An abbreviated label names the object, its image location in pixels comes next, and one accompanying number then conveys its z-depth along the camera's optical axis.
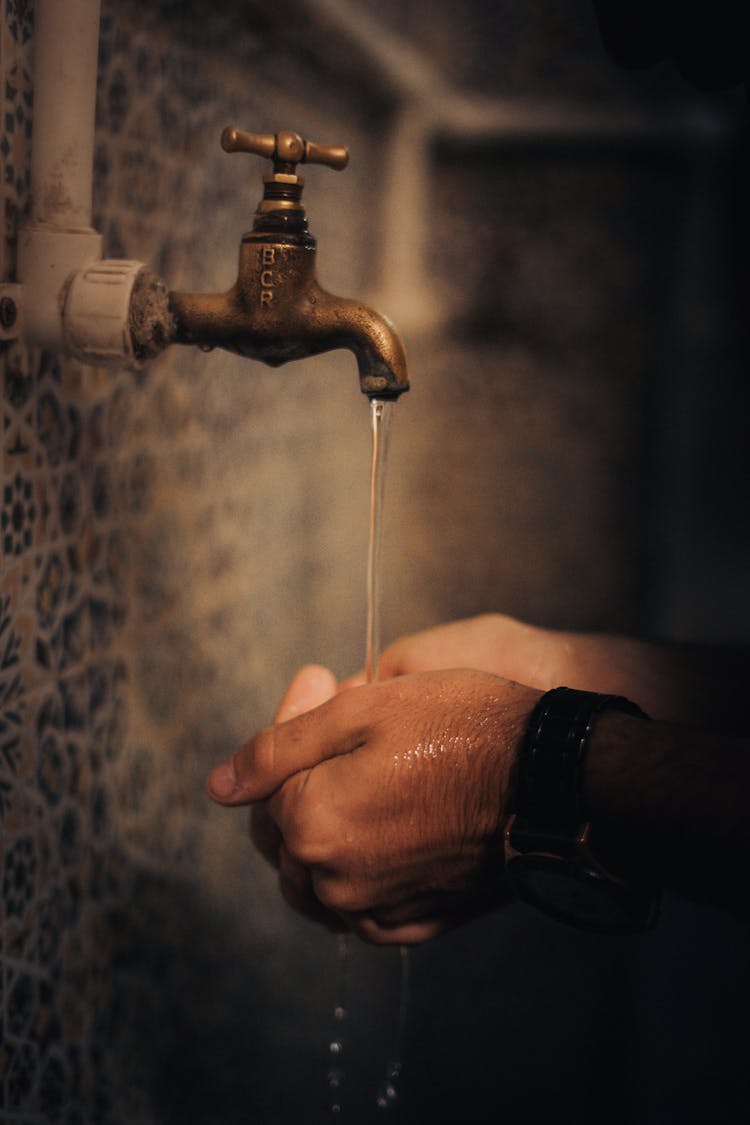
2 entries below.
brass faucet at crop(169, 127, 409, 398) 0.57
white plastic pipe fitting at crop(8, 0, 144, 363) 0.55
